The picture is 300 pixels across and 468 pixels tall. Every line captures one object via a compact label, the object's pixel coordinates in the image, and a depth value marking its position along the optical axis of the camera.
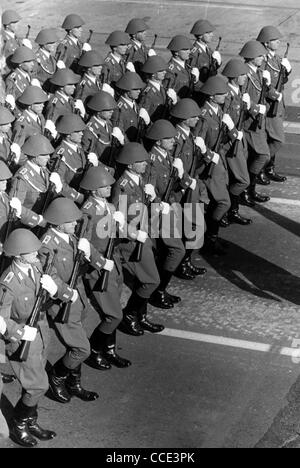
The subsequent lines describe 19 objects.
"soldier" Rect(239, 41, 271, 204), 14.43
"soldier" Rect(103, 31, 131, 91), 15.62
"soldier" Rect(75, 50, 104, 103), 14.87
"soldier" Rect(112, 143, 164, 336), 11.07
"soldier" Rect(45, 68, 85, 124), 14.09
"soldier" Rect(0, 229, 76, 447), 9.23
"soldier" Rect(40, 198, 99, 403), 9.80
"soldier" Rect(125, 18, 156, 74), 16.16
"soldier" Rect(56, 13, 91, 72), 16.34
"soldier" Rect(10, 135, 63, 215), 11.94
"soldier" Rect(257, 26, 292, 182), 14.94
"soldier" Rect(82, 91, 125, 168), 13.31
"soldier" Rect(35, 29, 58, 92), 15.85
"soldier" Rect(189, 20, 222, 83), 16.22
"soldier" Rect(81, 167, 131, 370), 10.48
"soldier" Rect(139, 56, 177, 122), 14.57
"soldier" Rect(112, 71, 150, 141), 14.00
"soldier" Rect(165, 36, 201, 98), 15.47
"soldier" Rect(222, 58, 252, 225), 13.84
